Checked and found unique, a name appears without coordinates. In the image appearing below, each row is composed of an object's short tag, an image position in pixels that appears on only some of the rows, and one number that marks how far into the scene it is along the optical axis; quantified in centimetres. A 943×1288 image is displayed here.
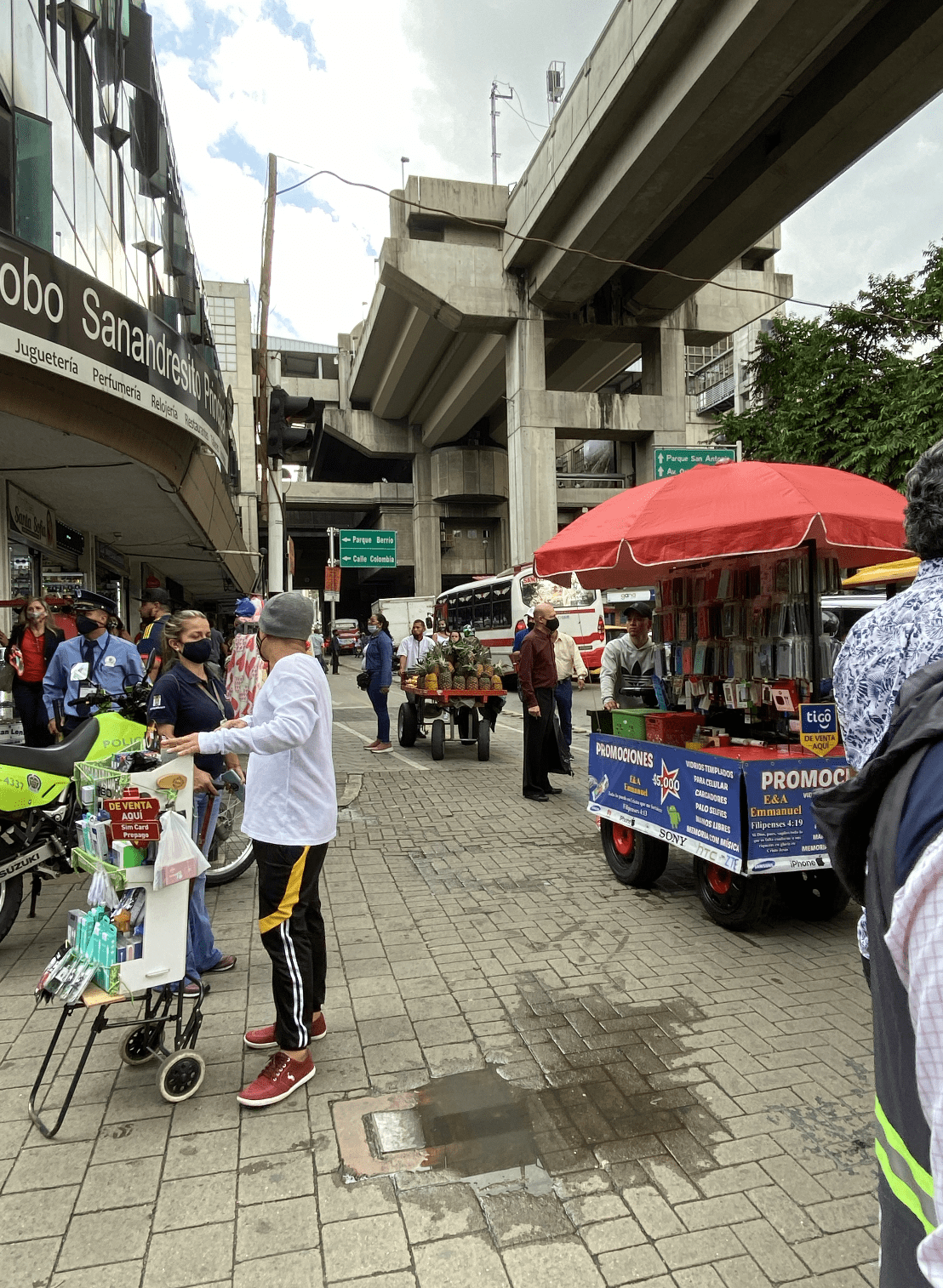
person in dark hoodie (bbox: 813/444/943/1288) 94
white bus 2070
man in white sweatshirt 300
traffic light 877
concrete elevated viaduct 1558
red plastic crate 534
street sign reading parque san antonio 1554
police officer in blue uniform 702
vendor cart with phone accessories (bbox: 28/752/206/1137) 290
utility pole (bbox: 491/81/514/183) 2749
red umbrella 429
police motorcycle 432
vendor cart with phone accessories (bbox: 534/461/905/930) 432
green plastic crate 546
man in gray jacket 709
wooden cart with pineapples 1080
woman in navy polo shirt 412
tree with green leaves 1361
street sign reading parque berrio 3647
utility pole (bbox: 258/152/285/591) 902
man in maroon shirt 832
